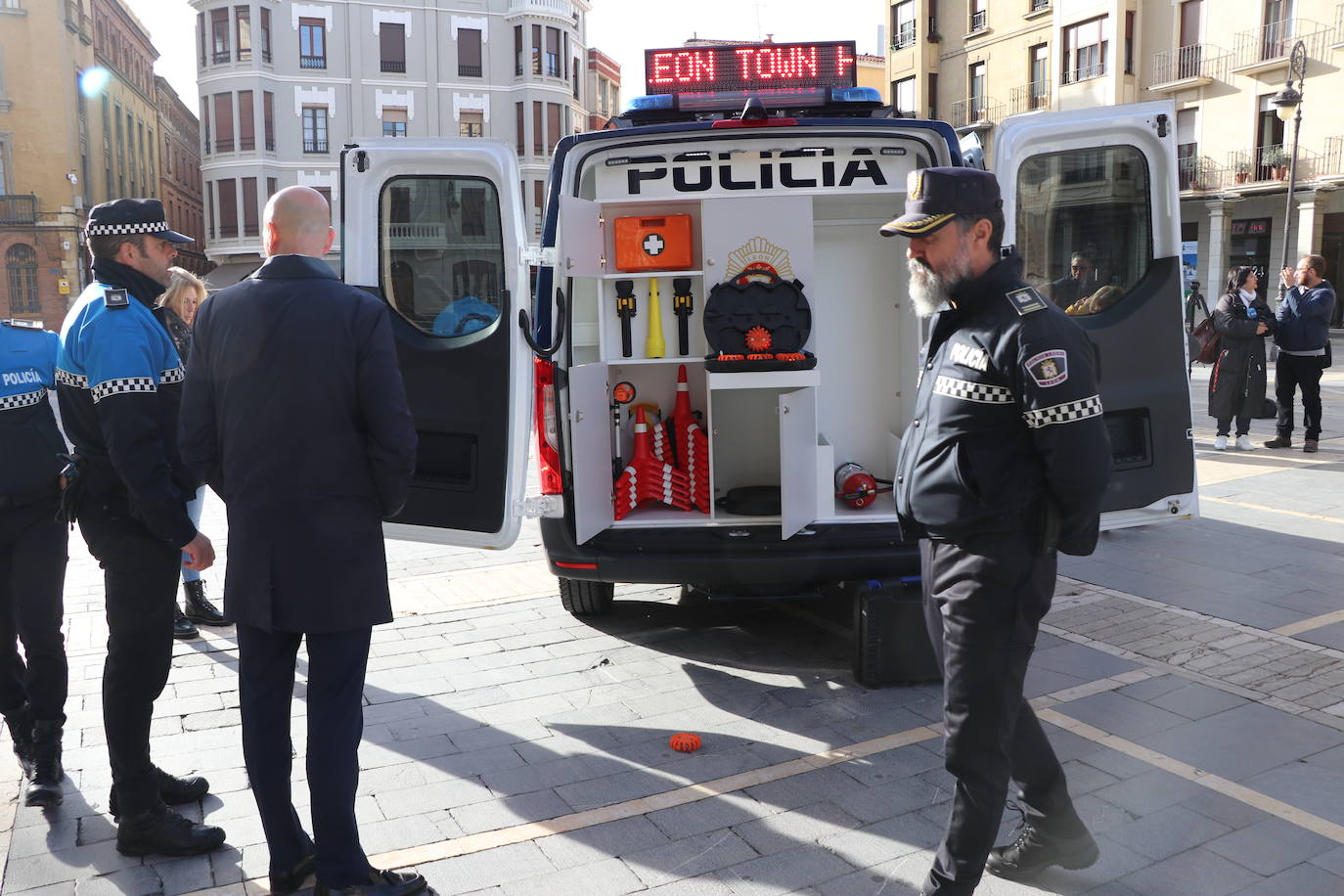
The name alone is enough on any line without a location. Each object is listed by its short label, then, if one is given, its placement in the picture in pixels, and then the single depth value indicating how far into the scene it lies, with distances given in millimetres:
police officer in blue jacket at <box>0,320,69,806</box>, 3764
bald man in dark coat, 2912
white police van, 4750
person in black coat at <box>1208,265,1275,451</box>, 10656
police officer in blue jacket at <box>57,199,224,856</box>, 3273
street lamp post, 22922
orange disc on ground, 4191
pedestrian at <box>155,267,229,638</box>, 5547
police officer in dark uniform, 2729
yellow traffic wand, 5945
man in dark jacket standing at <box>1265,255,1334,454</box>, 10422
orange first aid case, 5652
